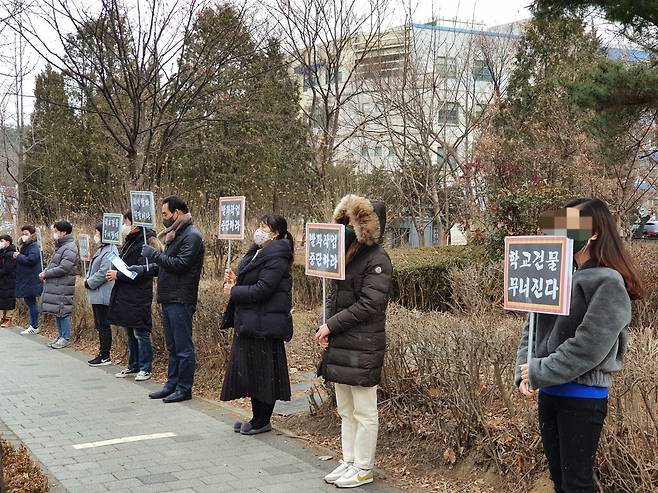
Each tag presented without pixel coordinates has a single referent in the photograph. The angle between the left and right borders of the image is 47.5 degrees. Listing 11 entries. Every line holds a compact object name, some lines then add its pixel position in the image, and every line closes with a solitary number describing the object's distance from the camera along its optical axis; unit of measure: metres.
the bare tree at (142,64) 11.34
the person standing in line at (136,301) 8.62
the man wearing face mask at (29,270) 12.96
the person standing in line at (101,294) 9.71
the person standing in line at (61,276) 11.24
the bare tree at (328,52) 20.03
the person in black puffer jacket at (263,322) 6.25
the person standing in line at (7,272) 13.92
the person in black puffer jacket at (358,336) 4.96
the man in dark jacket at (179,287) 7.57
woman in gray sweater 3.34
